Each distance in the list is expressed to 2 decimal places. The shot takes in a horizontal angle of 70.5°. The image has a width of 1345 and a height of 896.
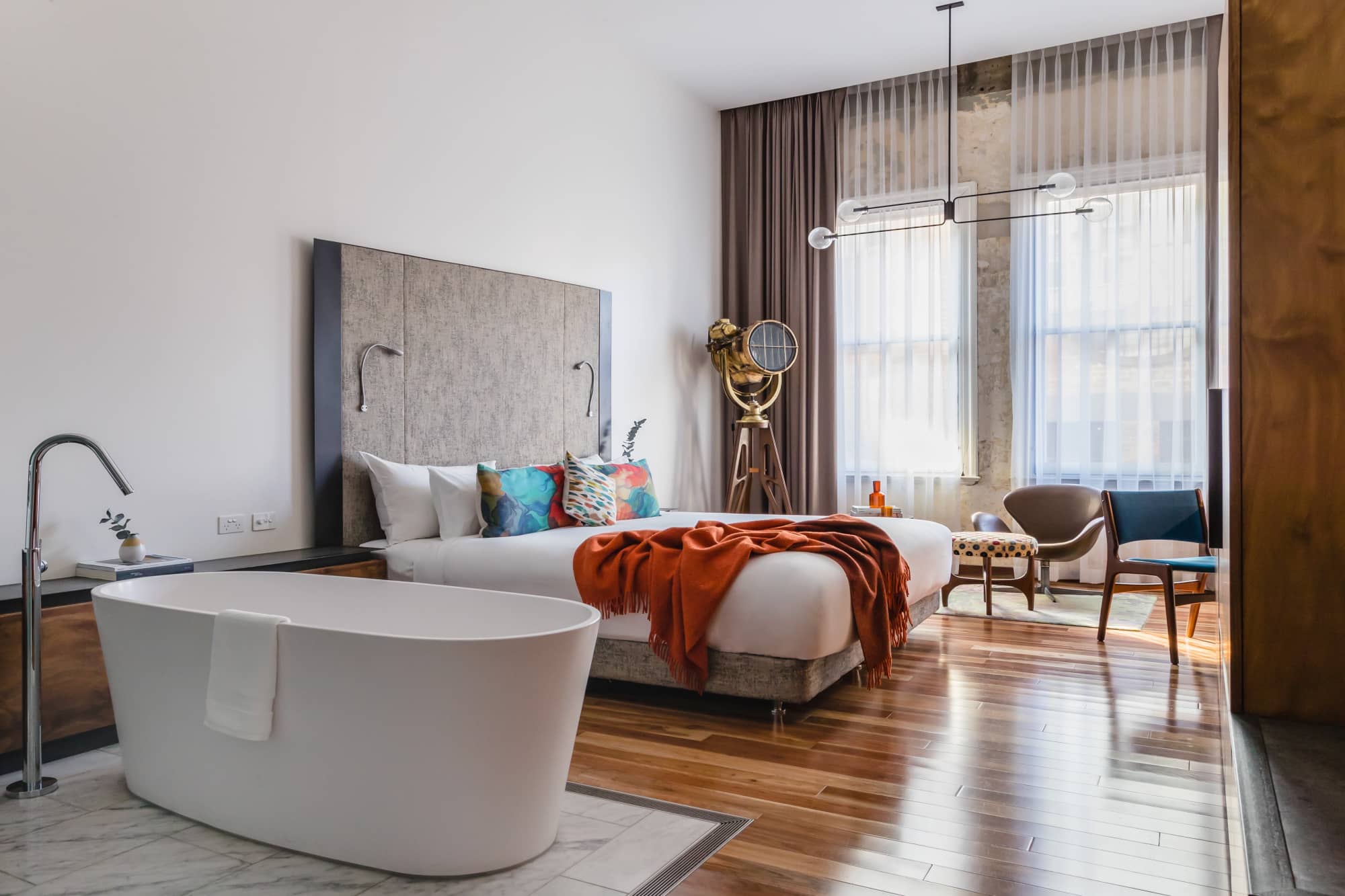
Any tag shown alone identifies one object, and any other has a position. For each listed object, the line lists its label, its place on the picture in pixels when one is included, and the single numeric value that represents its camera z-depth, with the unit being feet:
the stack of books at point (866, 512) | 18.21
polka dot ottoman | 16.51
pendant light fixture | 15.10
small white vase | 10.05
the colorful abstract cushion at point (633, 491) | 15.75
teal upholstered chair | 13.92
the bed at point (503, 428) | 10.28
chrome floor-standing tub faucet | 8.32
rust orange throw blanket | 10.44
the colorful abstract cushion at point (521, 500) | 13.21
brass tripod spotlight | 21.03
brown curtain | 22.15
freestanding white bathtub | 6.68
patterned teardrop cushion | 14.33
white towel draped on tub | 7.17
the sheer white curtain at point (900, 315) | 21.09
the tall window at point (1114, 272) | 18.74
